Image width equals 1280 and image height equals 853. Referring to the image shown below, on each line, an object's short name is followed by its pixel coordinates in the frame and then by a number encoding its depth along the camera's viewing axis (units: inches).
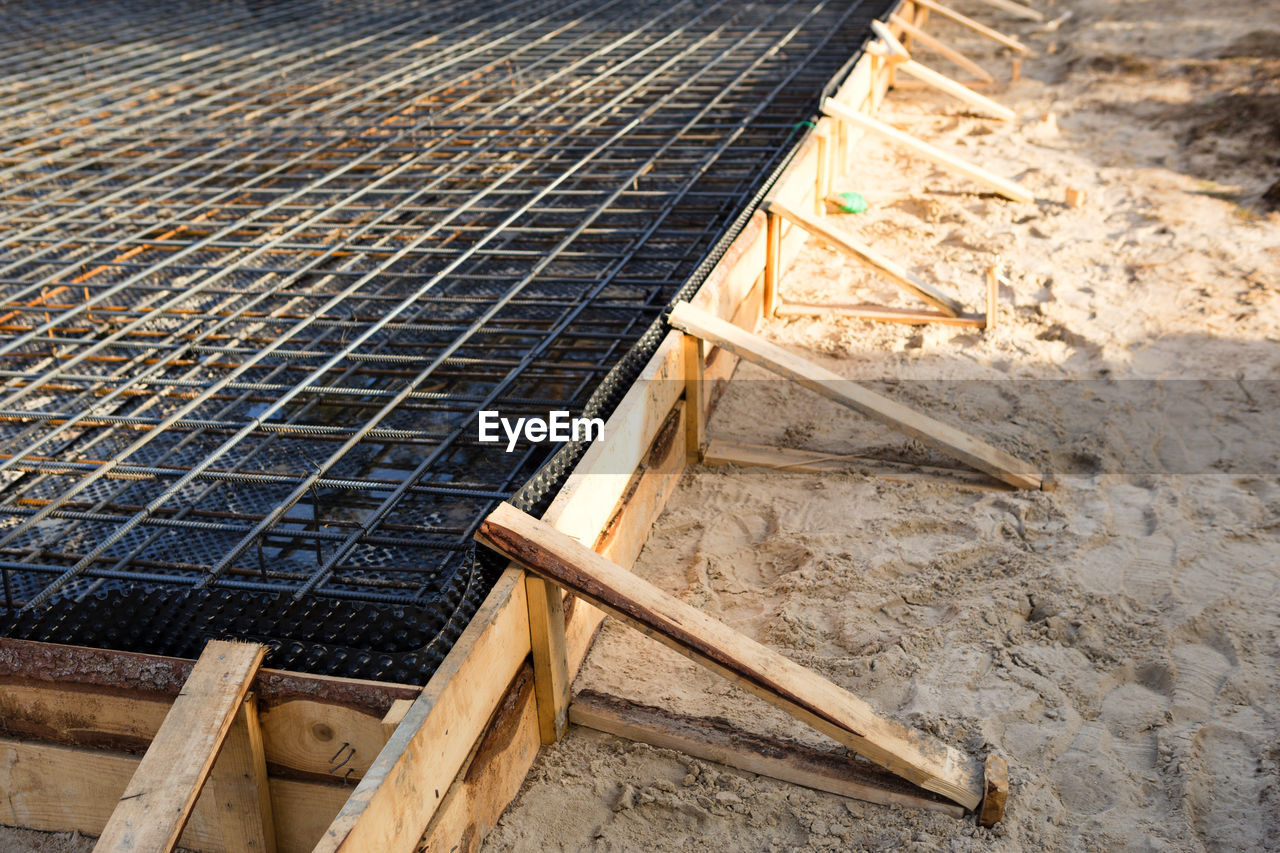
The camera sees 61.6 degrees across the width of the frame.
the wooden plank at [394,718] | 87.4
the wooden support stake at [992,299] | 201.9
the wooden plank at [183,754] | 79.4
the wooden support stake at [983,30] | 389.7
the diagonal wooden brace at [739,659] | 98.4
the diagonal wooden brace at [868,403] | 152.6
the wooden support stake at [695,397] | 159.2
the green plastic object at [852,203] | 262.8
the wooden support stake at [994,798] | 98.7
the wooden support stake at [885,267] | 202.1
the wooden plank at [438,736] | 78.4
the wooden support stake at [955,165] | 259.0
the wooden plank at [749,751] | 103.0
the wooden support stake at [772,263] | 202.7
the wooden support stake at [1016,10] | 435.5
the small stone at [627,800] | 104.1
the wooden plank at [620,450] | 118.5
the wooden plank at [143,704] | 93.1
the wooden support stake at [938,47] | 364.8
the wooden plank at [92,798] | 97.0
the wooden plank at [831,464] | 158.6
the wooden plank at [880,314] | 203.0
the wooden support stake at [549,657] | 106.2
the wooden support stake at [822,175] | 249.1
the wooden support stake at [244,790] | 93.5
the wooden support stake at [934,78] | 309.4
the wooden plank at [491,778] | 92.4
